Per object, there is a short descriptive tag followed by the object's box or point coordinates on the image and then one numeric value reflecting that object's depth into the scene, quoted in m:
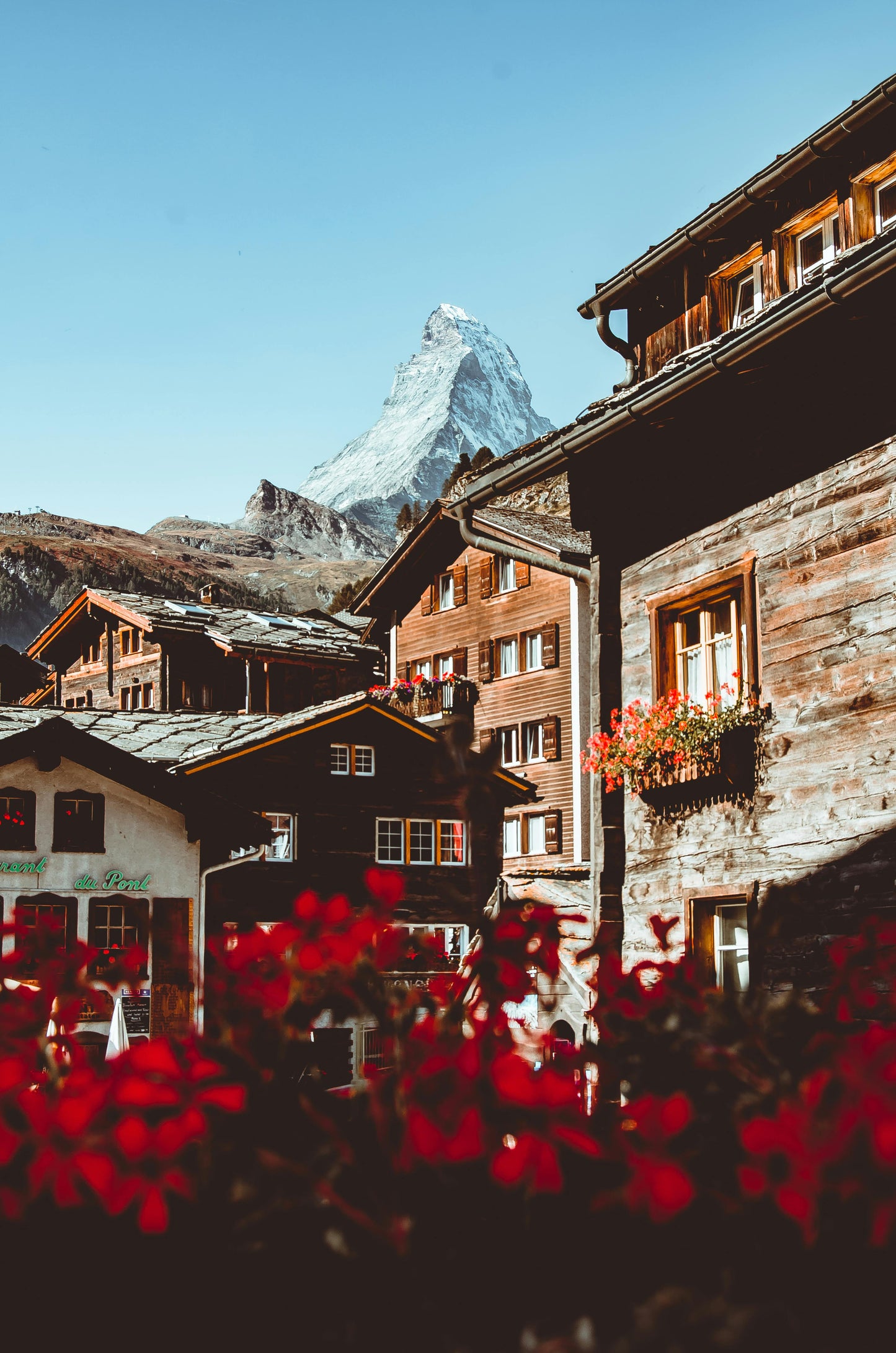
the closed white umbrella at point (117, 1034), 17.31
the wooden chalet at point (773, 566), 8.72
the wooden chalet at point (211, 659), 45.81
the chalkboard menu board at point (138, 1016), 23.52
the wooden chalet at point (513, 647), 35.56
